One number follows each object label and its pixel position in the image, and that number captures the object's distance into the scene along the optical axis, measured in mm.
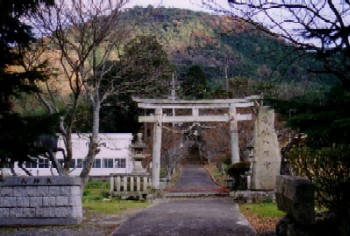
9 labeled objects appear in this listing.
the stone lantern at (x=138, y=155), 21016
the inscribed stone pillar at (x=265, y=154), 17172
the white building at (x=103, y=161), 35906
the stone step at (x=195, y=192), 21281
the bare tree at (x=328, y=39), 5410
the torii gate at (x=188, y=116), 22766
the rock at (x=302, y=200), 6793
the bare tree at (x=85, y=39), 13336
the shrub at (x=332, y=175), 6977
